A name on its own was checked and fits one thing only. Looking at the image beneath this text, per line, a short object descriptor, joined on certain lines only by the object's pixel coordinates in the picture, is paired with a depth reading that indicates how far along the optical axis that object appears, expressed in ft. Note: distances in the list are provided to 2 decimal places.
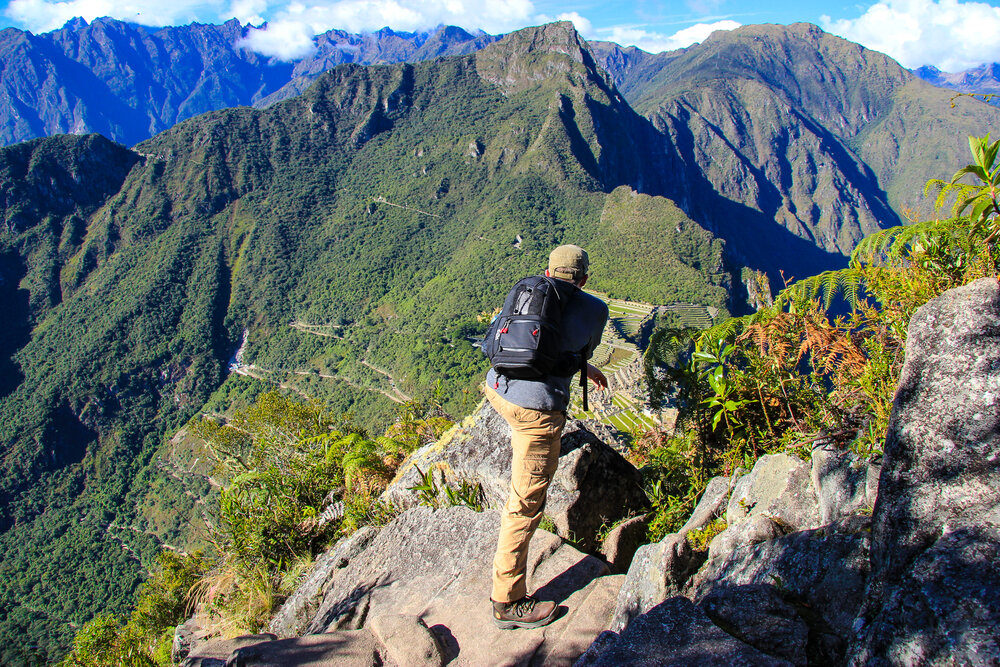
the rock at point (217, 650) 10.09
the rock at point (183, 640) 15.92
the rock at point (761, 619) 6.57
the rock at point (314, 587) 14.44
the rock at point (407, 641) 10.41
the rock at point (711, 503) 11.55
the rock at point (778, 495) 9.48
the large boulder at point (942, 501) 4.74
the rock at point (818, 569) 7.00
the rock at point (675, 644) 6.45
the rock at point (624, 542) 12.42
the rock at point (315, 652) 10.14
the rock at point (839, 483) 8.52
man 10.34
